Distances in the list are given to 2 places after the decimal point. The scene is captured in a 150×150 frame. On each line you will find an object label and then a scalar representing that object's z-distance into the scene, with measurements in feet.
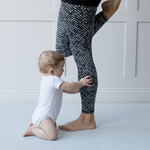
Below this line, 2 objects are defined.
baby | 9.88
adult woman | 9.96
